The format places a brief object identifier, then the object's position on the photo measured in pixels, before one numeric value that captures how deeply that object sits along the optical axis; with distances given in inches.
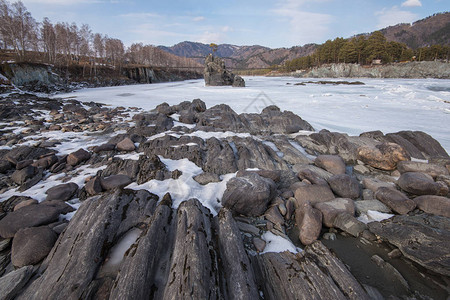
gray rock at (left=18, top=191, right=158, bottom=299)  103.6
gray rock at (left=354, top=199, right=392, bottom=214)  199.8
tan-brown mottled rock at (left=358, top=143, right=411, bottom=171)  286.4
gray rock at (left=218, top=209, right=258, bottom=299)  106.7
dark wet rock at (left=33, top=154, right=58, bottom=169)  265.8
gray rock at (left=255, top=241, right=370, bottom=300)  110.0
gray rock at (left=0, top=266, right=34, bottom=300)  101.9
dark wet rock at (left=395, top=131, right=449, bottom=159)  331.9
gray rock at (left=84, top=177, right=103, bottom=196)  208.7
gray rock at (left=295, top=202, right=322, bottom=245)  168.7
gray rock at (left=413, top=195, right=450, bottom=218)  182.2
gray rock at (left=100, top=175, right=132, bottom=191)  219.1
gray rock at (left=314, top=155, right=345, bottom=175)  278.5
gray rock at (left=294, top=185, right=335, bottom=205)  209.8
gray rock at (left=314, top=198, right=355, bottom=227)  185.0
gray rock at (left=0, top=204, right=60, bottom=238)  148.2
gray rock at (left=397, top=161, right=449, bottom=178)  253.1
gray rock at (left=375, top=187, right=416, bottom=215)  193.8
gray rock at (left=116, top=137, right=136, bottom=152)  330.3
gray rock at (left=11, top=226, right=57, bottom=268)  126.7
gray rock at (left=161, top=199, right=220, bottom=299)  98.4
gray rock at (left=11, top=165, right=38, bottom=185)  232.5
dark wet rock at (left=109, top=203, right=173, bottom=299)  100.0
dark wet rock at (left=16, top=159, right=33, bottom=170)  257.4
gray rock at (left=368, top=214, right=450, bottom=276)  137.9
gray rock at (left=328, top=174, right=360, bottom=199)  224.1
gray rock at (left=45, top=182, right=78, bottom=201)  202.2
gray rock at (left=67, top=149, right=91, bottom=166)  278.5
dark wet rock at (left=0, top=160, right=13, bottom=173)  254.1
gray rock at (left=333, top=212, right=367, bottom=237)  175.5
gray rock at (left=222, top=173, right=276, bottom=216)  195.0
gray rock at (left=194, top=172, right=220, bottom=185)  237.9
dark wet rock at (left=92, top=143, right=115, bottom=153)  317.4
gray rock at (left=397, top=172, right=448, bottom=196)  213.8
